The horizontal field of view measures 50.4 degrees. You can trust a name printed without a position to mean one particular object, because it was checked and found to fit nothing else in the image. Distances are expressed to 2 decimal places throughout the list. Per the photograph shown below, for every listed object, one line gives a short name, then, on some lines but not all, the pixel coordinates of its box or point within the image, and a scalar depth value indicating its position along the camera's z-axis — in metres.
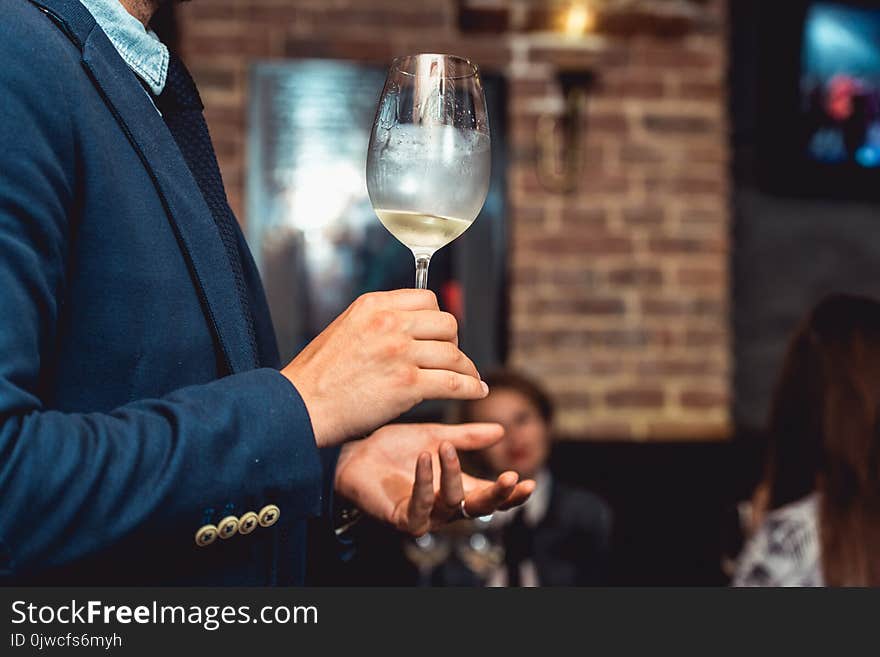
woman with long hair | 1.73
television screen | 3.07
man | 0.65
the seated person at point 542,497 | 2.51
